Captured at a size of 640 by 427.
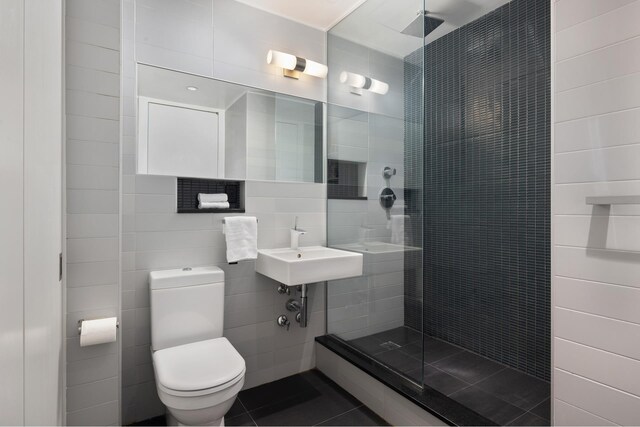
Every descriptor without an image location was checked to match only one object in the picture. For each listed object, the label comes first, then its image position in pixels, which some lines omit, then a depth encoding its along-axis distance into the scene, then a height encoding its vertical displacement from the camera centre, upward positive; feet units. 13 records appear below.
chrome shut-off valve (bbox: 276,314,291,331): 7.77 -2.61
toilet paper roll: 4.45 -1.67
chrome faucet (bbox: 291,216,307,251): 7.72 -0.64
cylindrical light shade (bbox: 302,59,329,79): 8.13 +3.56
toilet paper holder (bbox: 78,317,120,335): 4.50 -1.60
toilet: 4.82 -2.48
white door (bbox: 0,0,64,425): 1.18 +0.01
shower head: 6.41 +3.72
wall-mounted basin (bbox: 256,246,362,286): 6.50 -1.14
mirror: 6.59 +1.81
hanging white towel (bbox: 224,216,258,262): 6.73 -0.55
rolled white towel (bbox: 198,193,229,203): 6.88 +0.27
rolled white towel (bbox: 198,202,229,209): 6.83 +0.11
